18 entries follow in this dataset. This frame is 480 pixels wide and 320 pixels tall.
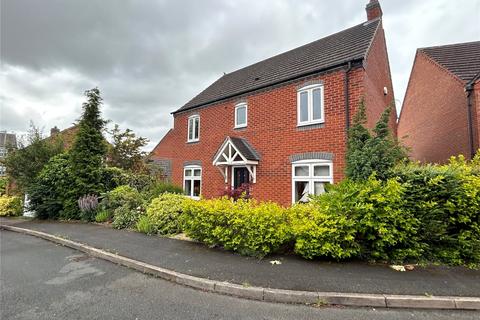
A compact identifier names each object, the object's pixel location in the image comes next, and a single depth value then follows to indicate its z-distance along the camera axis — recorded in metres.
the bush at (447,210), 4.53
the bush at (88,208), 9.77
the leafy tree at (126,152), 12.59
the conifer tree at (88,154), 10.47
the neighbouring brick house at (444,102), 9.20
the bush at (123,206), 8.40
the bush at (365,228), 4.55
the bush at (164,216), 7.33
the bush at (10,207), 12.83
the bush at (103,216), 9.33
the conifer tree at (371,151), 5.03
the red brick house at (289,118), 8.28
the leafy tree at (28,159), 11.92
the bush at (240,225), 4.99
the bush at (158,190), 9.86
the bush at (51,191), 10.54
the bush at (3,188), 18.23
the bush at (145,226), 7.34
